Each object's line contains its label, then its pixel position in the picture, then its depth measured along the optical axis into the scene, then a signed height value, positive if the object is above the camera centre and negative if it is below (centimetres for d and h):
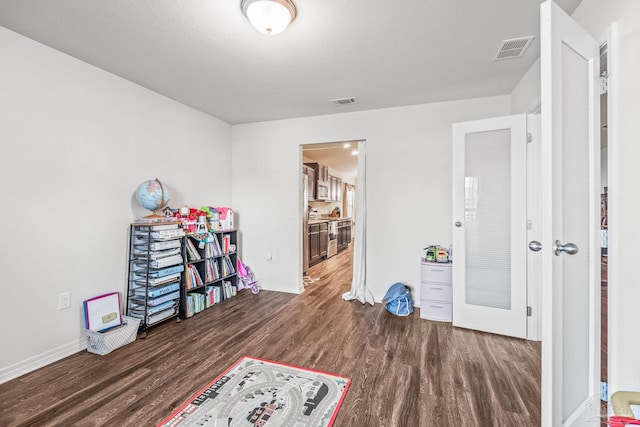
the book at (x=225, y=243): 370 -40
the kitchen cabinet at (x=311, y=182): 583 +69
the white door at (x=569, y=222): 116 -3
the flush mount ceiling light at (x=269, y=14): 166 +123
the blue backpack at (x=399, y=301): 319 -101
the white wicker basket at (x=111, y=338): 231 -107
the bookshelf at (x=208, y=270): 310 -71
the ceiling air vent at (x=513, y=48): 212 +133
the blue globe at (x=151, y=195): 279 +18
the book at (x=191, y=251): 317 -44
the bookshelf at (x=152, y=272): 269 -59
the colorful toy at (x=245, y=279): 400 -96
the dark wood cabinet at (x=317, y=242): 550 -58
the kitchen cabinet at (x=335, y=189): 740 +71
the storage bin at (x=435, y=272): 298 -63
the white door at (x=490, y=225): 257 -10
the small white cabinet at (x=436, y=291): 298 -83
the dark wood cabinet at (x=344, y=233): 767 -57
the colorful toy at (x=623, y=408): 85 -66
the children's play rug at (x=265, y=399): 158 -117
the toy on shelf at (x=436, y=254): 310 -45
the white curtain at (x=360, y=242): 368 -37
